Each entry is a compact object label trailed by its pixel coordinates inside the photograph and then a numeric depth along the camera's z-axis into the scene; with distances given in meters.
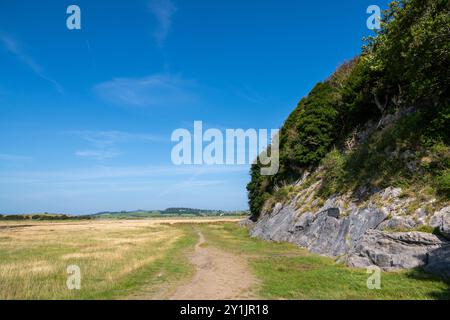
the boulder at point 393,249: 14.55
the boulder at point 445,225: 14.45
